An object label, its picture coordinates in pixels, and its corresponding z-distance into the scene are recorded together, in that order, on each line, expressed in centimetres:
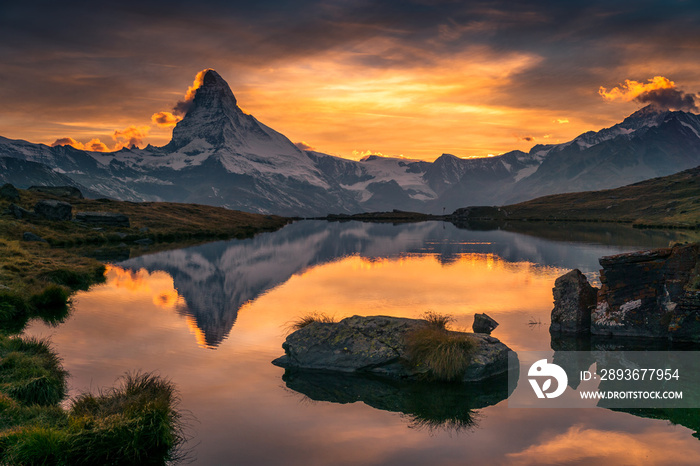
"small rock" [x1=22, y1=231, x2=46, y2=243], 7299
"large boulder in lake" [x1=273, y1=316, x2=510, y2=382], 2223
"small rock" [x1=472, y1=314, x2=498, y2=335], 2998
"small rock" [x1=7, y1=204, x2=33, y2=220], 8900
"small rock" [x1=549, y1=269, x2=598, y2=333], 3064
